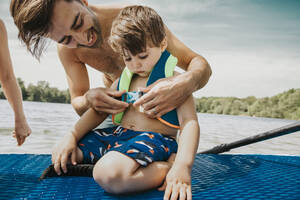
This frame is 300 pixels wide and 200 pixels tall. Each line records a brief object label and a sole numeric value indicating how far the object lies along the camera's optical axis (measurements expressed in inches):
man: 47.6
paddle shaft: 69.4
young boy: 38.7
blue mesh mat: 39.4
